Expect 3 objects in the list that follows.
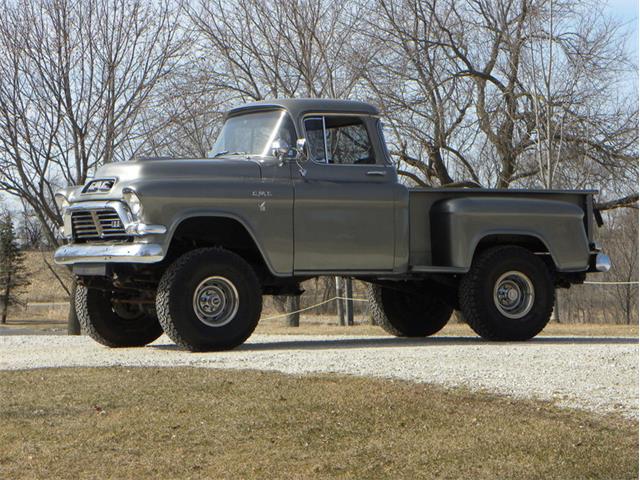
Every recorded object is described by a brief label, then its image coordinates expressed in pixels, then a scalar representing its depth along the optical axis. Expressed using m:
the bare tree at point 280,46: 27.09
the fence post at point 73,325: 25.83
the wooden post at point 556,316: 28.95
